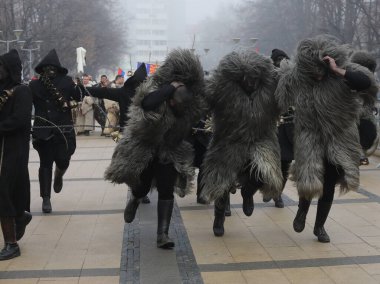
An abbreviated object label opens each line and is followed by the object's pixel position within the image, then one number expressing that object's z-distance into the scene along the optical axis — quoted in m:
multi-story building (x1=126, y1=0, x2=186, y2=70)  137.12
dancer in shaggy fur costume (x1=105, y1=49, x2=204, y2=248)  5.14
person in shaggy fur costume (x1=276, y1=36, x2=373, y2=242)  5.18
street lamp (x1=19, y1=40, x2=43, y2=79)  36.02
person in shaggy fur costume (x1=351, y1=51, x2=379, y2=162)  6.85
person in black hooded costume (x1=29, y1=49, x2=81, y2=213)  6.79
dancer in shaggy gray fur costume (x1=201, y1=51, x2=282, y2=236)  5.27
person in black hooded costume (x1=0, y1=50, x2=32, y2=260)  5.02
